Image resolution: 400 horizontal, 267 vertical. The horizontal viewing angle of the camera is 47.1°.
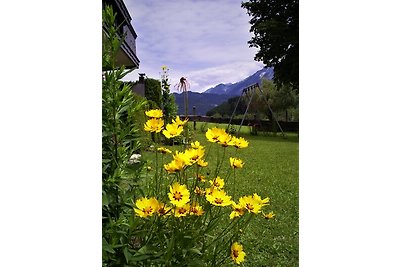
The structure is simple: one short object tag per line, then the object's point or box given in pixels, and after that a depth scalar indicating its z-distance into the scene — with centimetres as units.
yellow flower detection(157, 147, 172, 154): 137
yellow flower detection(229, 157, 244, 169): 137
